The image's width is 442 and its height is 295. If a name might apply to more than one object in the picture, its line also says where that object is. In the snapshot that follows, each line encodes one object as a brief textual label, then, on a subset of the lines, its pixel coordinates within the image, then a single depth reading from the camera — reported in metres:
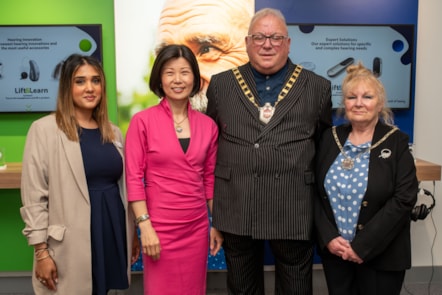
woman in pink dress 1.71
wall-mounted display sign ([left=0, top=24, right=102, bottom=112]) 2.79
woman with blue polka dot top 1.66
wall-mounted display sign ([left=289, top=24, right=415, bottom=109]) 2.88
